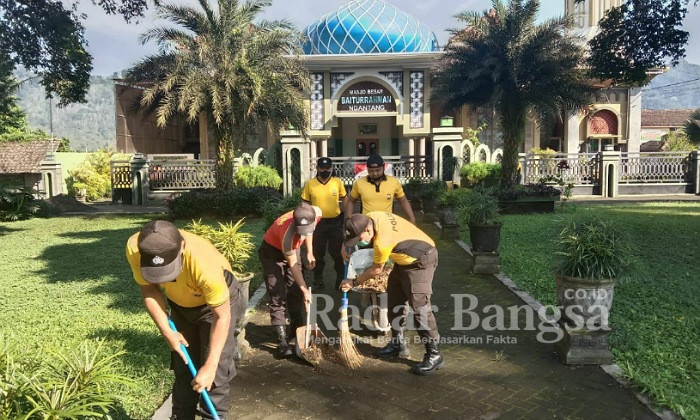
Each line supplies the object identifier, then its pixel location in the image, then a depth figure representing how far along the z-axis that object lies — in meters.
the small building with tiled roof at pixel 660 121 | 34.81
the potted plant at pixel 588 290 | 4.41
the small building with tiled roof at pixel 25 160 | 23.50
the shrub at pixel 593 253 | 4.47
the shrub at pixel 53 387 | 2.78
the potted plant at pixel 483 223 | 7.69
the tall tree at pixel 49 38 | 12.54
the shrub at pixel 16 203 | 16.06
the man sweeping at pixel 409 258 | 4.20
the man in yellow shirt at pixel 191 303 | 2.60
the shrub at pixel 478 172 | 19.58
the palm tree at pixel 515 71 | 14.57
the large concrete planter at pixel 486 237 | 7.67
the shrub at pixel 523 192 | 14.77
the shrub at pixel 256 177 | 19.02
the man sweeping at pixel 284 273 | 4.57
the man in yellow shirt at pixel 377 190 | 6.32
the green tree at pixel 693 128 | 19.09
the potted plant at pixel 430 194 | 14.24
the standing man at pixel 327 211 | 6.67
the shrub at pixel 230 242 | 5.96
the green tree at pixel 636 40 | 10.14
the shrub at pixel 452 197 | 11.45
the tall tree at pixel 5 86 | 13.10
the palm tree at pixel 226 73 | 14.17
